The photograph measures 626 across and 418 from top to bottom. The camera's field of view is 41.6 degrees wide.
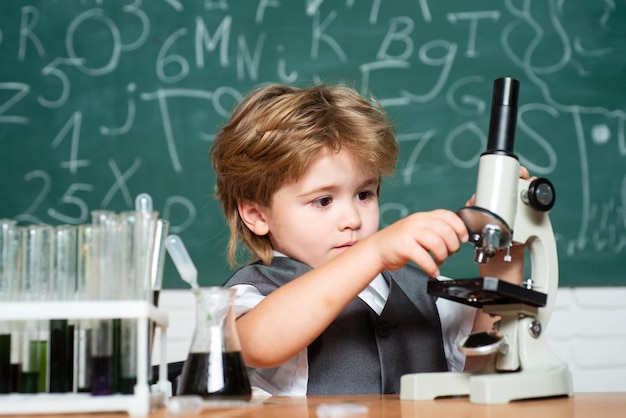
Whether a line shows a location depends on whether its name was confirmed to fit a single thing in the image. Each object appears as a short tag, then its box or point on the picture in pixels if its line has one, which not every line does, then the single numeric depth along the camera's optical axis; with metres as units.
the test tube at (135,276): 0.87
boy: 1.38
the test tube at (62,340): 0.87
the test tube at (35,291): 0.88
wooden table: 0.83
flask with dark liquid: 0.90
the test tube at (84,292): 0.87
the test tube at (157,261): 0.95
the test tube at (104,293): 0.86
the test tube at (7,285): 0.88
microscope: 0.99
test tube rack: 0.85
